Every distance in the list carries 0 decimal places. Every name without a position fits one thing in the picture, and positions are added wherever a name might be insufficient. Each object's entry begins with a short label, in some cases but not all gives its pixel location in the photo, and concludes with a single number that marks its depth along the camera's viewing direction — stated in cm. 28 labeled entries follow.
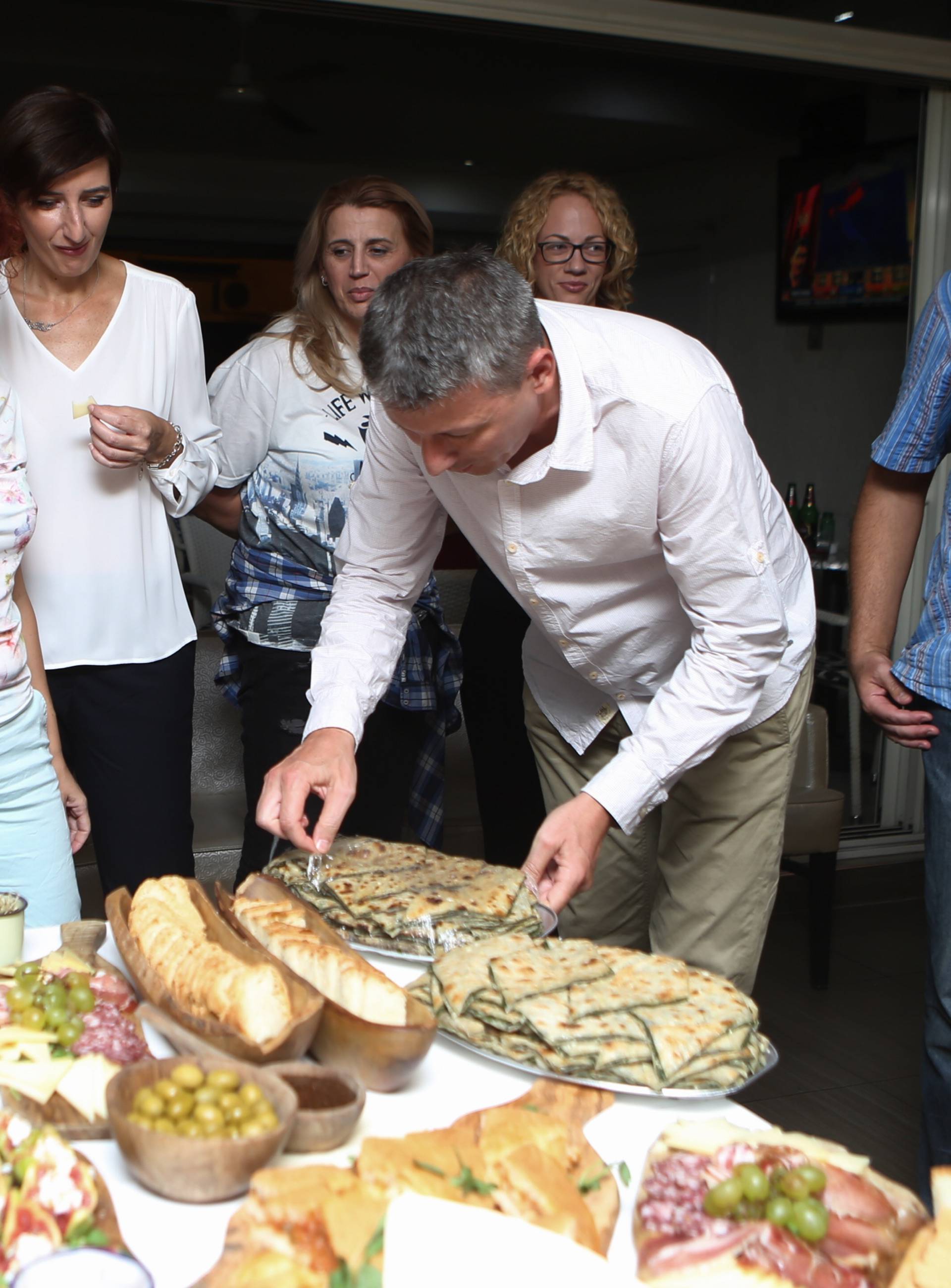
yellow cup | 131
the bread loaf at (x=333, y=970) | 112
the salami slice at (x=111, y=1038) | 109
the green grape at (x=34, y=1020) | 111
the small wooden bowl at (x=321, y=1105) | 97
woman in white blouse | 196
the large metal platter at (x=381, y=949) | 132
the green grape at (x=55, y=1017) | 110
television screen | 411
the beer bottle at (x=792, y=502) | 479
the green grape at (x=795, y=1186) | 89
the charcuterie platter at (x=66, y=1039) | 103
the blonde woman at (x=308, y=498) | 229
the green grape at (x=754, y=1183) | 89
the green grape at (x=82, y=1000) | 114
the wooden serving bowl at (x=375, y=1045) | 106
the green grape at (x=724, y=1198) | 89
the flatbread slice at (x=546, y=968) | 119
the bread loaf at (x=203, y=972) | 107
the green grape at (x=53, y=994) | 113
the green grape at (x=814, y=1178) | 90
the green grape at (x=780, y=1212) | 87
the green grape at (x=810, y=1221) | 86
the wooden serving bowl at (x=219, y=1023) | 105
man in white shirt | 137
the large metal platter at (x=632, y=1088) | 107
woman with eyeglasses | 254
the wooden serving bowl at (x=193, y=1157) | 90
